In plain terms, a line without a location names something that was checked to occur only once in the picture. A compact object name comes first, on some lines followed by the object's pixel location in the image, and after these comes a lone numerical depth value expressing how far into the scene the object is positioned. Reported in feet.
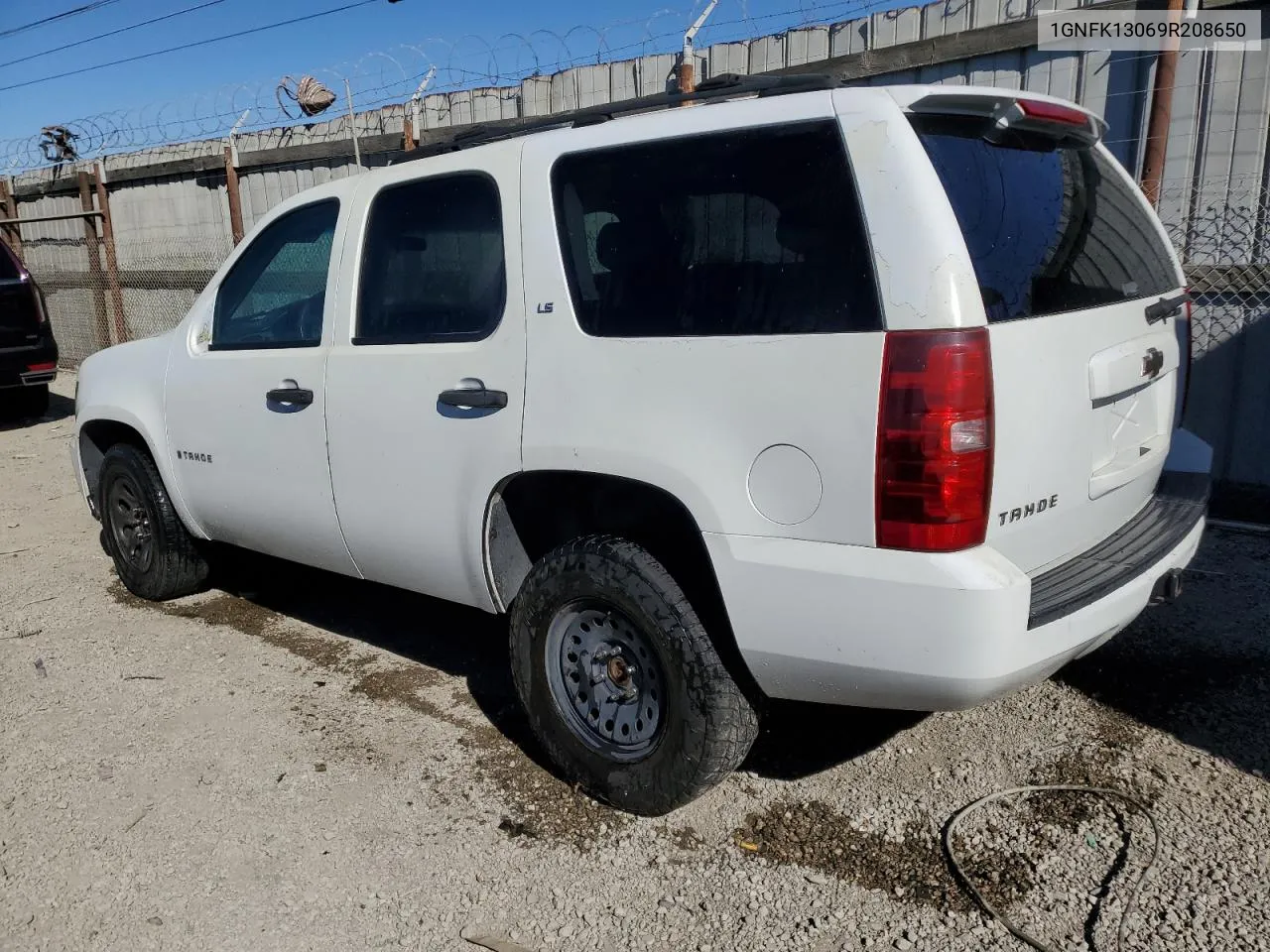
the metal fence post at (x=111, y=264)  41.52
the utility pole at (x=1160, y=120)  18.37
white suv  7.97
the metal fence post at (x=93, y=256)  42.52
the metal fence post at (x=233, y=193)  35.47
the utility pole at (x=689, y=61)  23.58
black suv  32.27
